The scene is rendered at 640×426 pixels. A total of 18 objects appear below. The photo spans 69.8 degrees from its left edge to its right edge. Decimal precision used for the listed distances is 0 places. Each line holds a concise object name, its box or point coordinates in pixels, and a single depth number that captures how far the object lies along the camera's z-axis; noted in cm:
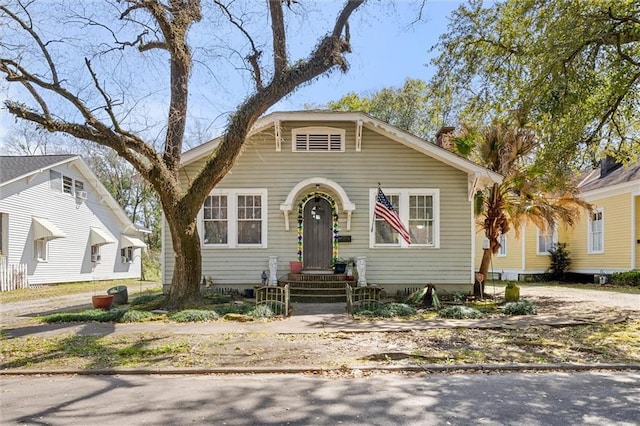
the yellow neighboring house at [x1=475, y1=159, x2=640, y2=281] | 1811
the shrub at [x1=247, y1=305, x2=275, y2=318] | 989
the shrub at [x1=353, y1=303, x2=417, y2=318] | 1014
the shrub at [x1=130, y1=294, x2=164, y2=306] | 1173
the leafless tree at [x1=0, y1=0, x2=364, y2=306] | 952
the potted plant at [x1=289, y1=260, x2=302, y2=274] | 1334
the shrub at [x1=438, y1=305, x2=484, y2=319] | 1009
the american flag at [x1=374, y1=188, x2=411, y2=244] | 1179
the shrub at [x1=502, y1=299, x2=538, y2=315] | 1055
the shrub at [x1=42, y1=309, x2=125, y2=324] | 947
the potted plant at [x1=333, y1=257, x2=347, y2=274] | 1338
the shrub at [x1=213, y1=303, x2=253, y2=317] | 1025
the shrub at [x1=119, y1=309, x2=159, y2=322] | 947
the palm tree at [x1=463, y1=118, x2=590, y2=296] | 1405
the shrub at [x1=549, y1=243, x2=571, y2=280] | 2200
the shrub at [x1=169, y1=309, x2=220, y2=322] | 945
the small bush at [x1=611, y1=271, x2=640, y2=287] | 1738
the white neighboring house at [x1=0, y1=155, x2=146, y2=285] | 1841
